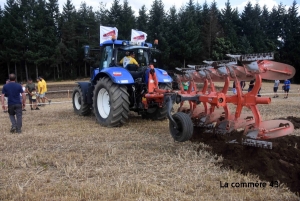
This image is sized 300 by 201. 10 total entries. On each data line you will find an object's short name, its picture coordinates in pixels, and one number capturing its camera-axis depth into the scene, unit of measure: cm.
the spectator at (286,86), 1717
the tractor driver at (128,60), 760
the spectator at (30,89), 1246
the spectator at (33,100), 1237
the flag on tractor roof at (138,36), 1034
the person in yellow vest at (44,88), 1401
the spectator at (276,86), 1854
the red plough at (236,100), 427
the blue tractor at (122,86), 673
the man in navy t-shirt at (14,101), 675
